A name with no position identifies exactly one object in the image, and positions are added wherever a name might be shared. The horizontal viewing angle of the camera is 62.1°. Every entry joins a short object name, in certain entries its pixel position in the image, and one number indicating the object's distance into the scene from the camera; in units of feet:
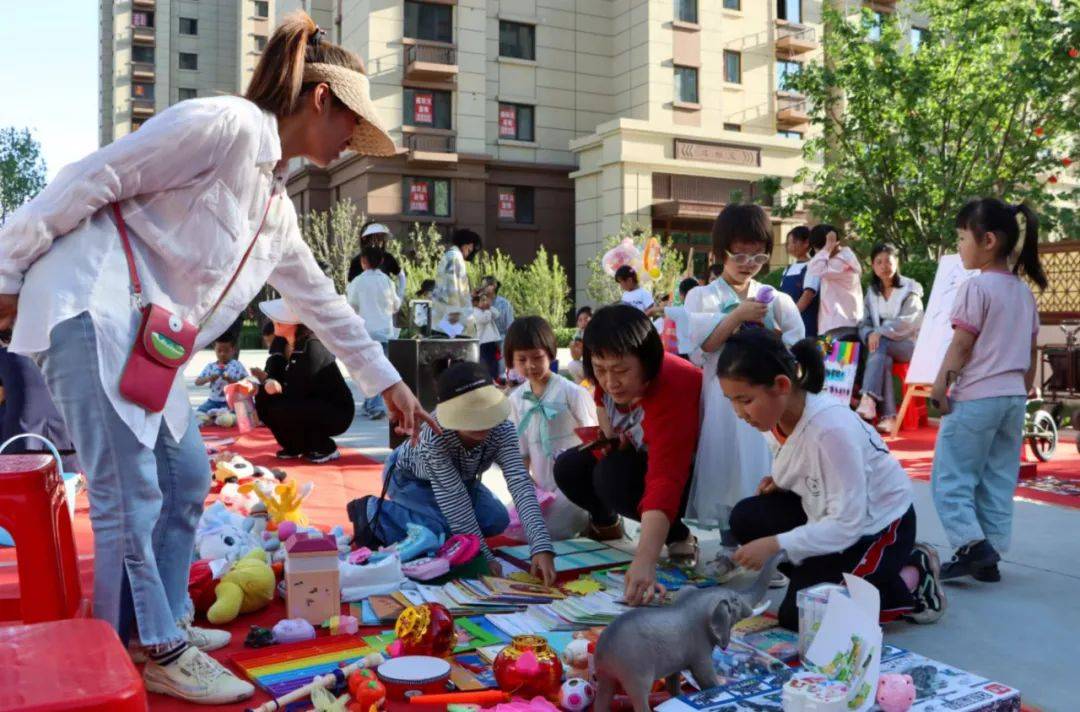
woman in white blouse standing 5.65
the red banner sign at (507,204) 63.87
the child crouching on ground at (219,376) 22.18
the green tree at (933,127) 33.01
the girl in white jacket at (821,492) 7.45
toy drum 6.38
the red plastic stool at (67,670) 3.28
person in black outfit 17.06
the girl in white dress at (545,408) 11.50
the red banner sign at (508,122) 63.62
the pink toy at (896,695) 5.61
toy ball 6.17
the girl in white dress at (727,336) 9.48
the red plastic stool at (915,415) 21.86
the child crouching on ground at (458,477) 9.79
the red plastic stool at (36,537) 6.18
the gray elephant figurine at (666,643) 5.57
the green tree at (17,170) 104.22
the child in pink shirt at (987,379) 9.57
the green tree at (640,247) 54.29
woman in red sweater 8.03
